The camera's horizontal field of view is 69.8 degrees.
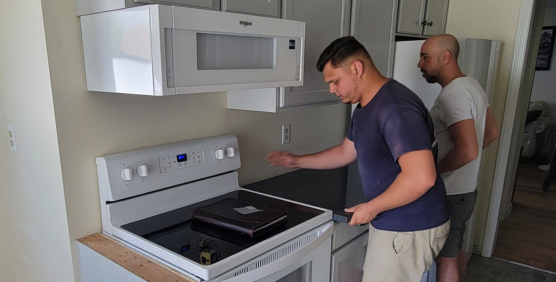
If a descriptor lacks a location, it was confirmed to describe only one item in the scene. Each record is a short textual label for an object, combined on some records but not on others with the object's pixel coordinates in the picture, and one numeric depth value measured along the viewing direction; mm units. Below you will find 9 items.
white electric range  1184
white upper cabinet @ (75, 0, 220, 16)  1088
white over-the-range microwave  1062
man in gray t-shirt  1779
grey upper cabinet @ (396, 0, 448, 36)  2322
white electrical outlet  2137
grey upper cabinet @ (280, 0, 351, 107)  1657
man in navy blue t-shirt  1273
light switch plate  1475
